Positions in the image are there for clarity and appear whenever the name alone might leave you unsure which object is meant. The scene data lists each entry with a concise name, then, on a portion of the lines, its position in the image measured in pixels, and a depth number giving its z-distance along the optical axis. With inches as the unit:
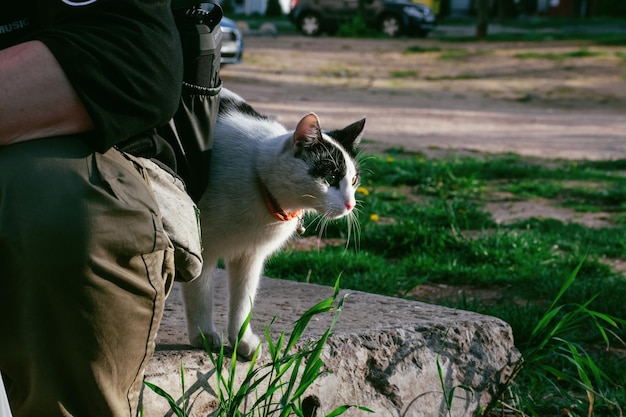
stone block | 93.5
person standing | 61.6
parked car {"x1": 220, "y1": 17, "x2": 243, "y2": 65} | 612.1
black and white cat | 94.8
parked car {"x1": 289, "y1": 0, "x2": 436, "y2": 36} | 941.2
